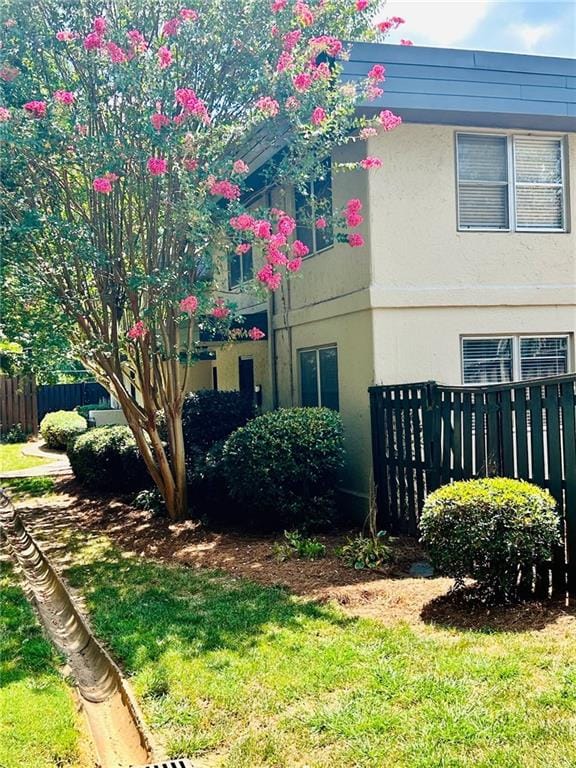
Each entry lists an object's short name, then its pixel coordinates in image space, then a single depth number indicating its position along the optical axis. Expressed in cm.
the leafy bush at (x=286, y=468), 891
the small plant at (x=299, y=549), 790
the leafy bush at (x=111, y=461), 1243
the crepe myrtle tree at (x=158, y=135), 811
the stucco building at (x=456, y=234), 922
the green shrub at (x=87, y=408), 2444
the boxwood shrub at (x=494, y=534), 564
